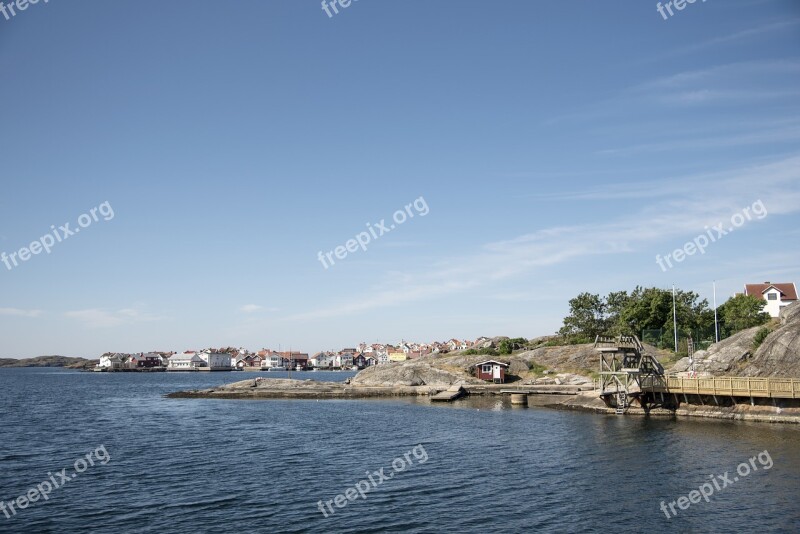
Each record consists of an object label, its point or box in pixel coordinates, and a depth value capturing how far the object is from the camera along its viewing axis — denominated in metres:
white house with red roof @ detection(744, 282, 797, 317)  115.25
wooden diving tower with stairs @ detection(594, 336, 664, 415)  70.31
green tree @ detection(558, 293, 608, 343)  141.38
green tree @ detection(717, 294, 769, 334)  92.93
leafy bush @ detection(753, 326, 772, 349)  72.25
